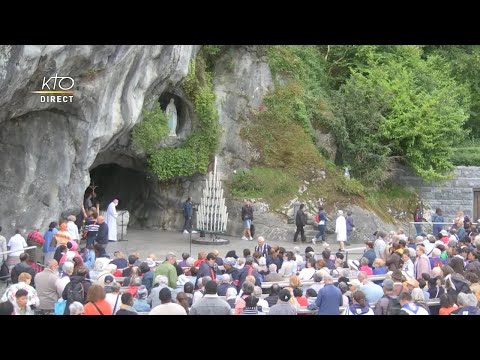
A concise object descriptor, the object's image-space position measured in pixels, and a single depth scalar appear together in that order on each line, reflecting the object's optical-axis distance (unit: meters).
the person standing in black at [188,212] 23.50
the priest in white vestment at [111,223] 20.72
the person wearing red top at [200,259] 12.67
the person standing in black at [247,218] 22.84
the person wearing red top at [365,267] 13.02
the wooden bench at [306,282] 11.36
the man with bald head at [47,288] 10.56
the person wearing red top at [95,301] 8.43
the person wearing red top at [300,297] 10.05
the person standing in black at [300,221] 22.30
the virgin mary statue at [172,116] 23.98
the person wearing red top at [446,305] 9.34
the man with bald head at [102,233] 16.97
